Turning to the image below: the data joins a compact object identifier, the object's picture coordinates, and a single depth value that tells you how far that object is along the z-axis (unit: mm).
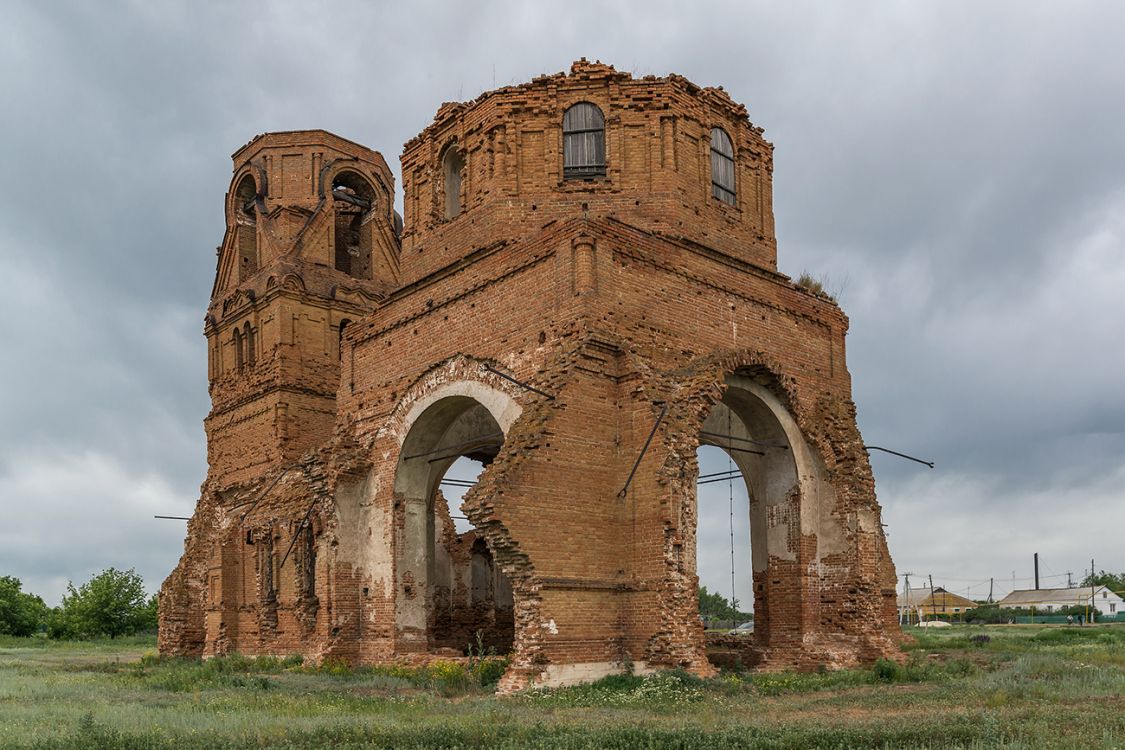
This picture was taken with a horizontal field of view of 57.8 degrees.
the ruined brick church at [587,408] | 14031
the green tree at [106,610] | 43594
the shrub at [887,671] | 14625
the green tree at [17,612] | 47625
